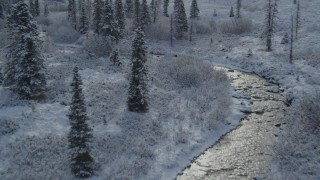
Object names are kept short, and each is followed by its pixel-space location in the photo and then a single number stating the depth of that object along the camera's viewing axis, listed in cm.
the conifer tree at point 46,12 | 8510
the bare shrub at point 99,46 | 5019
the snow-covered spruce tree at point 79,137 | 1973
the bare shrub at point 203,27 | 6969
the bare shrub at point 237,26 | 6719
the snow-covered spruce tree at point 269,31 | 5291
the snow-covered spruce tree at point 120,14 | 6456
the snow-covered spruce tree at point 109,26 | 5291
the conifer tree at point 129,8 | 8725
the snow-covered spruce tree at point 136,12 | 6725
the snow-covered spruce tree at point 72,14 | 7281
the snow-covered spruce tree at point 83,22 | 6700
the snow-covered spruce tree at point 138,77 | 2806
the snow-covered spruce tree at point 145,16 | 6759
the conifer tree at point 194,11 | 7781
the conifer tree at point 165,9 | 8687
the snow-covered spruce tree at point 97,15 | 5674
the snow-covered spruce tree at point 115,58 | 4425
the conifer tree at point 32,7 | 7926
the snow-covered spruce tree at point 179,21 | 6556
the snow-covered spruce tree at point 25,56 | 3009
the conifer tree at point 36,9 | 8528
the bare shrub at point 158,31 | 6566
